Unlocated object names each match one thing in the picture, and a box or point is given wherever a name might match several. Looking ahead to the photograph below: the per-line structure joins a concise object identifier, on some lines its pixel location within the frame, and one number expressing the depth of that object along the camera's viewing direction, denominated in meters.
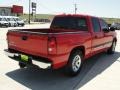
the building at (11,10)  33.84
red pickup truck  2.57
